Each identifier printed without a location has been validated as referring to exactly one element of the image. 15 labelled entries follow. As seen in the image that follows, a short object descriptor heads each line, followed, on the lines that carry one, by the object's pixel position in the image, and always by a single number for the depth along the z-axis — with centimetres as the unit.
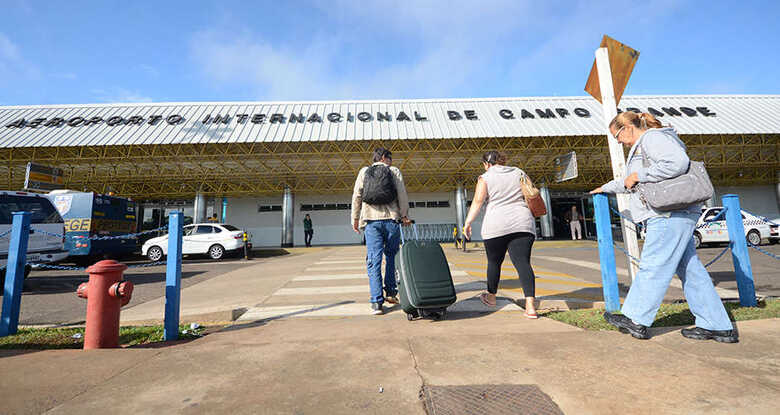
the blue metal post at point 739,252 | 283
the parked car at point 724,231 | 1119
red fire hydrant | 231
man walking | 328
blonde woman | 203
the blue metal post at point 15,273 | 280
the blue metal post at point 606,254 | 284
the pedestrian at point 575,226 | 1731
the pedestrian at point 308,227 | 1746
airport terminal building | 1644
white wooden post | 309
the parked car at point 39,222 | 648
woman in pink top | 290
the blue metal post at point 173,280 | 265
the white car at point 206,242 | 1109
